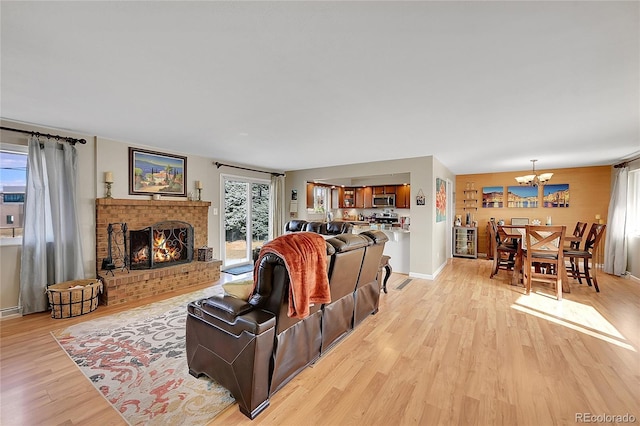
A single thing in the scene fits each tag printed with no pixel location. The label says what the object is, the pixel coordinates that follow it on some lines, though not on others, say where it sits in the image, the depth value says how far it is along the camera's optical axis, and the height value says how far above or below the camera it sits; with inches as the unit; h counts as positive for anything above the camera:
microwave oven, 302.8 +11.2
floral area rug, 71.4 -53.8
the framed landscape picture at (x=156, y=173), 172.4 +25.5
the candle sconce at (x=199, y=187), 206.2 +17.4
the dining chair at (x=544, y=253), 162.6 -28.4
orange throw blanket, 71.6 -16.5
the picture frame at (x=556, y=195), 259.8 +14.6
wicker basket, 127.2 -43.7
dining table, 189.9 -35.3
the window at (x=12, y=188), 128.6 +10.6
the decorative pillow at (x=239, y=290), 81.4 -25.0
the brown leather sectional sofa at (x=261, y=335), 68.4 -36.5
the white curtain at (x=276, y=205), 277.3 +4.5
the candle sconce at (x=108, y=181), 156.3 +17.2
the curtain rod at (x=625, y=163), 197.1 +37.9
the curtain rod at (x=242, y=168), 220.6 +38.5
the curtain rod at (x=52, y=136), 127.1 +38.3
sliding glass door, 238.8 -7.4
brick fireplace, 150.2 -27.0
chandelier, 215.0 +26.2
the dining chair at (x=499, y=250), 206.5 -31.0
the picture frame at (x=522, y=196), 273.5 +14.4
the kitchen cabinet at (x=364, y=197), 321.4 +15.5
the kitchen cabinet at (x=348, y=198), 333.4 +14.9
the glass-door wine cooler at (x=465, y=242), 291.4 -35.7
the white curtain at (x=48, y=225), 129.6 -7.7
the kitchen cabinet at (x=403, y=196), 296.2 +15.4
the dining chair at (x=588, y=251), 173.8 -28.1
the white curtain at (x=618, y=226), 208.7 -13.1
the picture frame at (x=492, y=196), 287.9 +15.2
